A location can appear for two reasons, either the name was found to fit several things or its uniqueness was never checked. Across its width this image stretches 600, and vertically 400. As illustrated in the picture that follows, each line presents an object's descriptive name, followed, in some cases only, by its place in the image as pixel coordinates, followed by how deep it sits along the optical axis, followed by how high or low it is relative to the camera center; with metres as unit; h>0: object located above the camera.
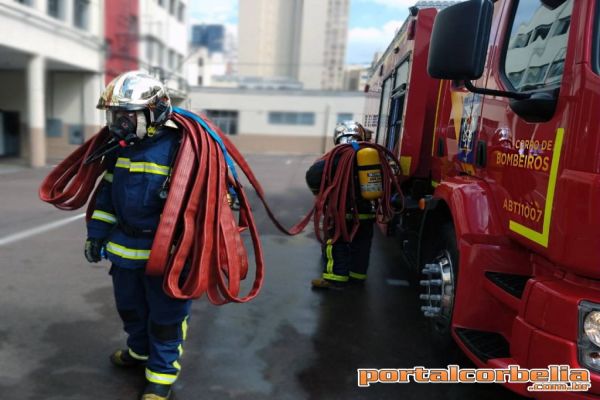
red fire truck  1.78 -0.24
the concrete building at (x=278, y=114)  31.69 +0.81
